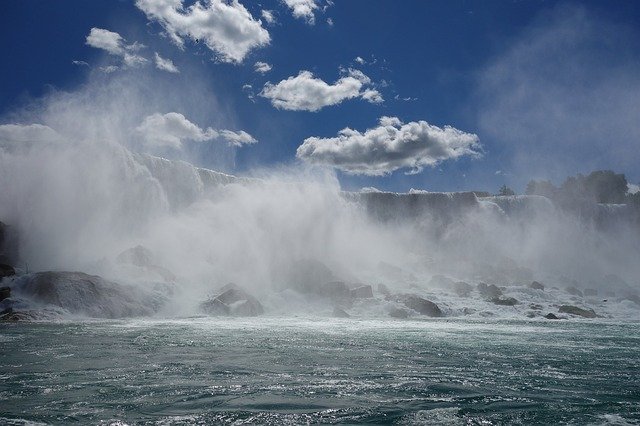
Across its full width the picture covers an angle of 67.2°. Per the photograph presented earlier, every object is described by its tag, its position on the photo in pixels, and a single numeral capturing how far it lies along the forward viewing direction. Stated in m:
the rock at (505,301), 34.00
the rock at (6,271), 25.09
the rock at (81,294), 22.84
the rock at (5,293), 22.67
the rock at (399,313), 29.23
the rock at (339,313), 28.56
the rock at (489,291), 37.62
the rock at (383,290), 35.40
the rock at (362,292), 33.26
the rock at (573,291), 41.49
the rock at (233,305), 27.33
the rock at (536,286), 41.03
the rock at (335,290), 32.38
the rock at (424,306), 30.02
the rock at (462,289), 38.16
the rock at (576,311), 31.41
